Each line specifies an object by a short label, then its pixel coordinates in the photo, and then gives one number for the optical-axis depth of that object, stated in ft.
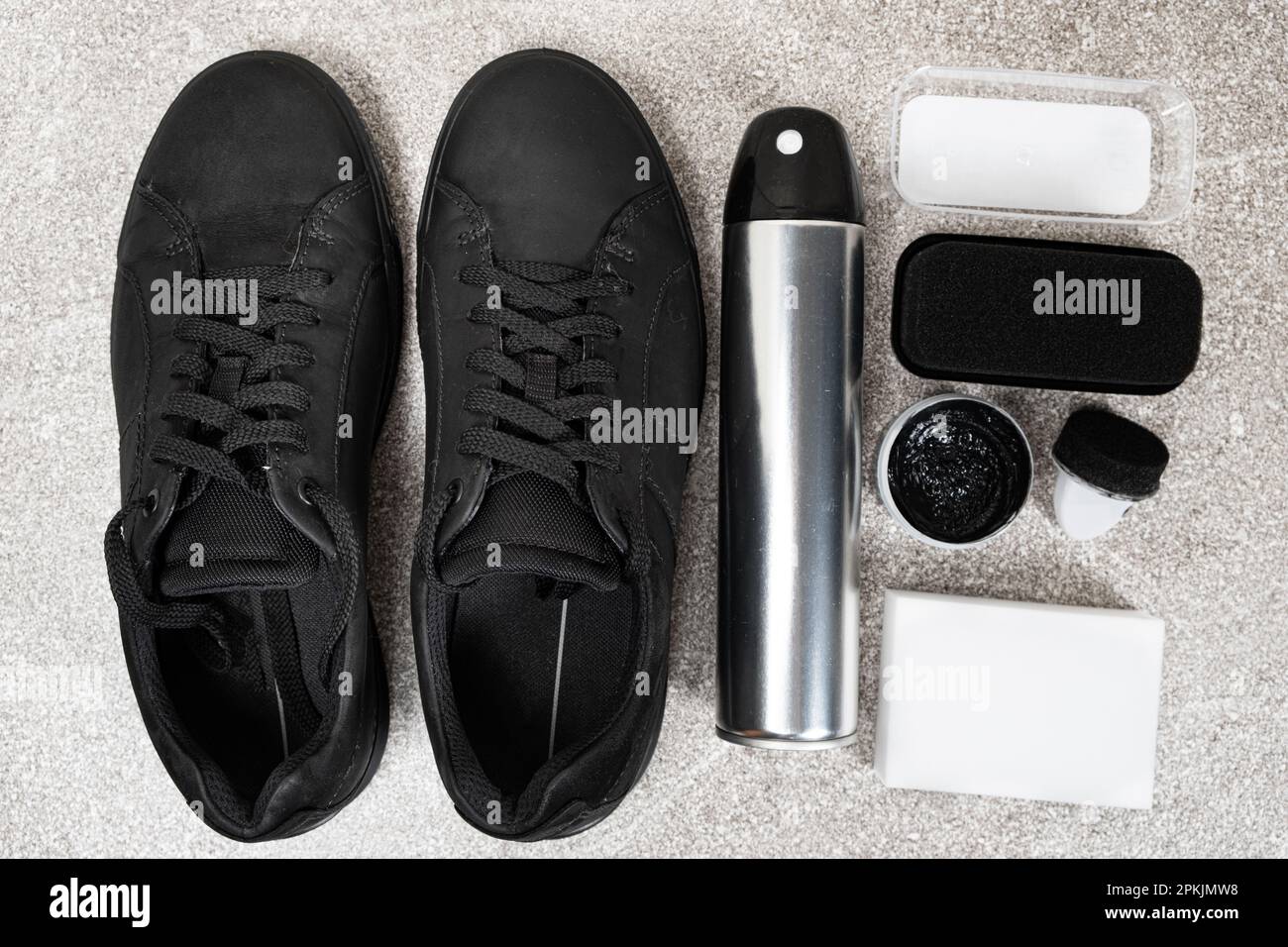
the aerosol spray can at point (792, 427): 2.12
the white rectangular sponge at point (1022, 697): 2.36
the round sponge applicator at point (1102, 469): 2.17
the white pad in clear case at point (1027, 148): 2.42
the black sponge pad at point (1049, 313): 2.29
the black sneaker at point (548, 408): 2.13
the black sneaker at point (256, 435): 2.10
